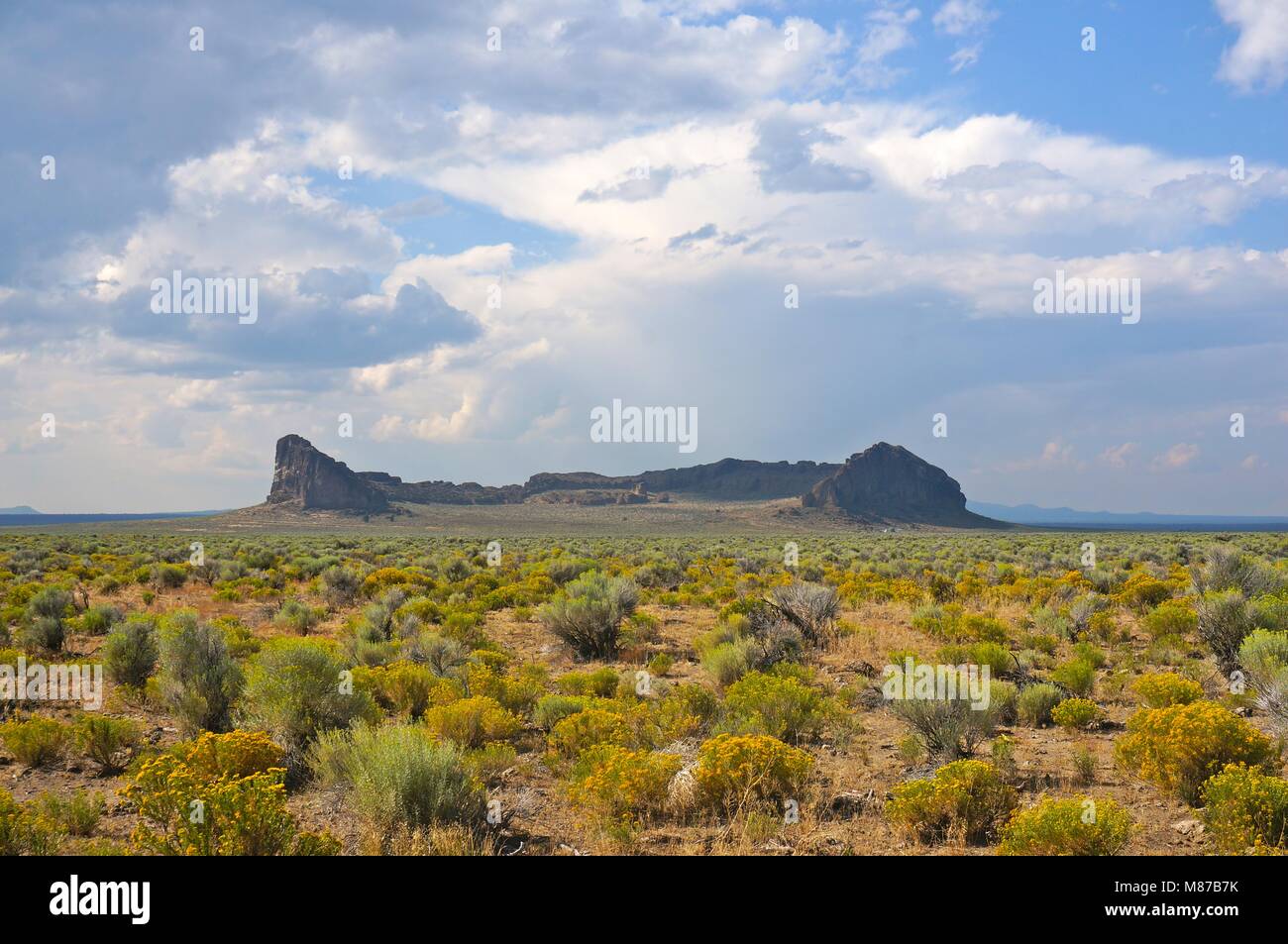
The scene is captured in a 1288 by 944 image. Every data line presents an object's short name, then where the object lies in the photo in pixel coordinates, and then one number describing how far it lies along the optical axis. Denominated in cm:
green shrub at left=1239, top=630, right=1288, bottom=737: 747
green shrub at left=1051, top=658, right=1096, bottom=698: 975
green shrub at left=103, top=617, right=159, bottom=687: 1041
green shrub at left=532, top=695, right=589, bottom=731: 866
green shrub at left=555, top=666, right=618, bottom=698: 1022
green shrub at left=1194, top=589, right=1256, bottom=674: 1082
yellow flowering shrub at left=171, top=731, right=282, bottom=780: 619
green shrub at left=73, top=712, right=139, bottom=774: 736
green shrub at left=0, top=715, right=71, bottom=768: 731
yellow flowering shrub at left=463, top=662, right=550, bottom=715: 912
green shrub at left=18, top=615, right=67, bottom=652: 1241
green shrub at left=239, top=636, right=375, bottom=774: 762
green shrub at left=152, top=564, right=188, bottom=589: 2178
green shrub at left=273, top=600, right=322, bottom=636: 1520
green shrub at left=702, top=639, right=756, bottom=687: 1055
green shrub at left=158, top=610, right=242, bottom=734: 827
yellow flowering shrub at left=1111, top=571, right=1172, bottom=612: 1603
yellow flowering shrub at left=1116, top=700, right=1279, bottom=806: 622
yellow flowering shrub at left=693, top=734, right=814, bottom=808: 620
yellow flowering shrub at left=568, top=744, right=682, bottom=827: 600
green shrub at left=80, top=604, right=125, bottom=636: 1388
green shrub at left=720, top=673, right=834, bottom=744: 794
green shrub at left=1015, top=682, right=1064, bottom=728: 874
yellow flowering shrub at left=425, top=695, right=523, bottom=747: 783
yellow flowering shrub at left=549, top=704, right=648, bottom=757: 753
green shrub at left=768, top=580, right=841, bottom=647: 1318
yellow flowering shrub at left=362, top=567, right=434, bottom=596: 1933
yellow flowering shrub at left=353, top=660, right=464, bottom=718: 897
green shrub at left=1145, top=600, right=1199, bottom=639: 1245
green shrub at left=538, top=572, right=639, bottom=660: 1321
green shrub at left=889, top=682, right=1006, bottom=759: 741
